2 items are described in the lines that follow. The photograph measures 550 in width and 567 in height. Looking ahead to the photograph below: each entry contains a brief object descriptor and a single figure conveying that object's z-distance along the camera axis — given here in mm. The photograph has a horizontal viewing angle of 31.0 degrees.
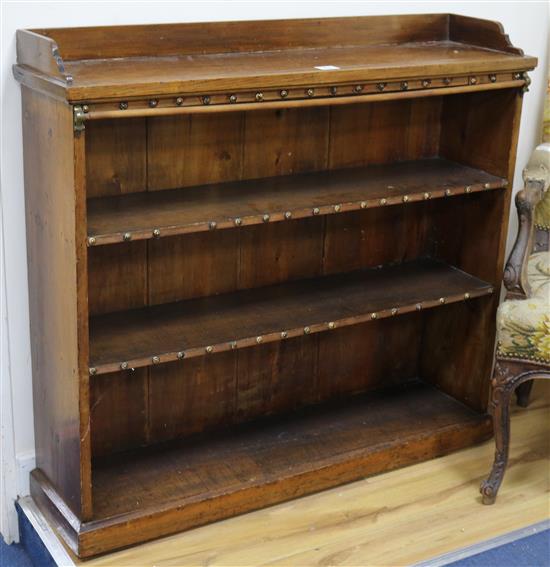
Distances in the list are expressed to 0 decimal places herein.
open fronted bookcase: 2164
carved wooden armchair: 2439
